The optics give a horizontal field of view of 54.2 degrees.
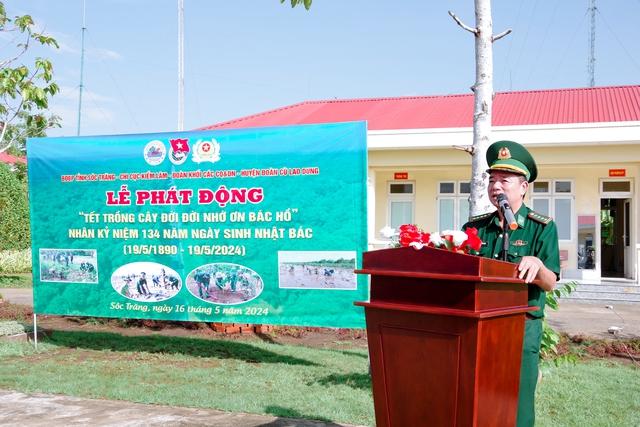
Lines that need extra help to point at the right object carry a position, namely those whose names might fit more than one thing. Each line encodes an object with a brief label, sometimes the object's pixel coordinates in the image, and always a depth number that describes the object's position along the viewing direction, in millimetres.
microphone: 2408
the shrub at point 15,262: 19688
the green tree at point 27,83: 8766
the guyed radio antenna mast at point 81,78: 23538
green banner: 6598
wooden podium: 2223
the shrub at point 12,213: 19859
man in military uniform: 2766
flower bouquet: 2400
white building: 14344
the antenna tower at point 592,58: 23436
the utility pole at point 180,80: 21453
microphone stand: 2605
